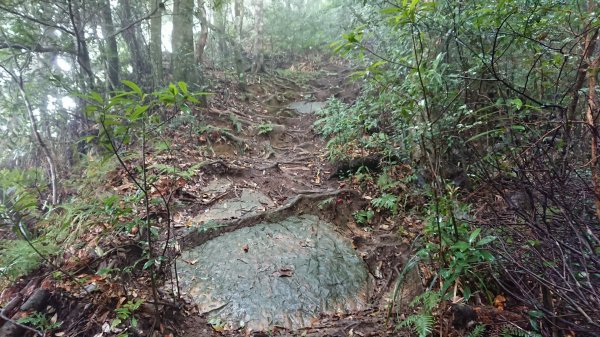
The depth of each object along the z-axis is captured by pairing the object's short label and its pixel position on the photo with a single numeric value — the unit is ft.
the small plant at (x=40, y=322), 8.43
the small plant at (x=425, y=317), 7.59
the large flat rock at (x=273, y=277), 10.66
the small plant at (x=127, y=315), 8.33
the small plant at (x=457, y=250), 8.11
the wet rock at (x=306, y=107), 34.63
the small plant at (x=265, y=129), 26.63
